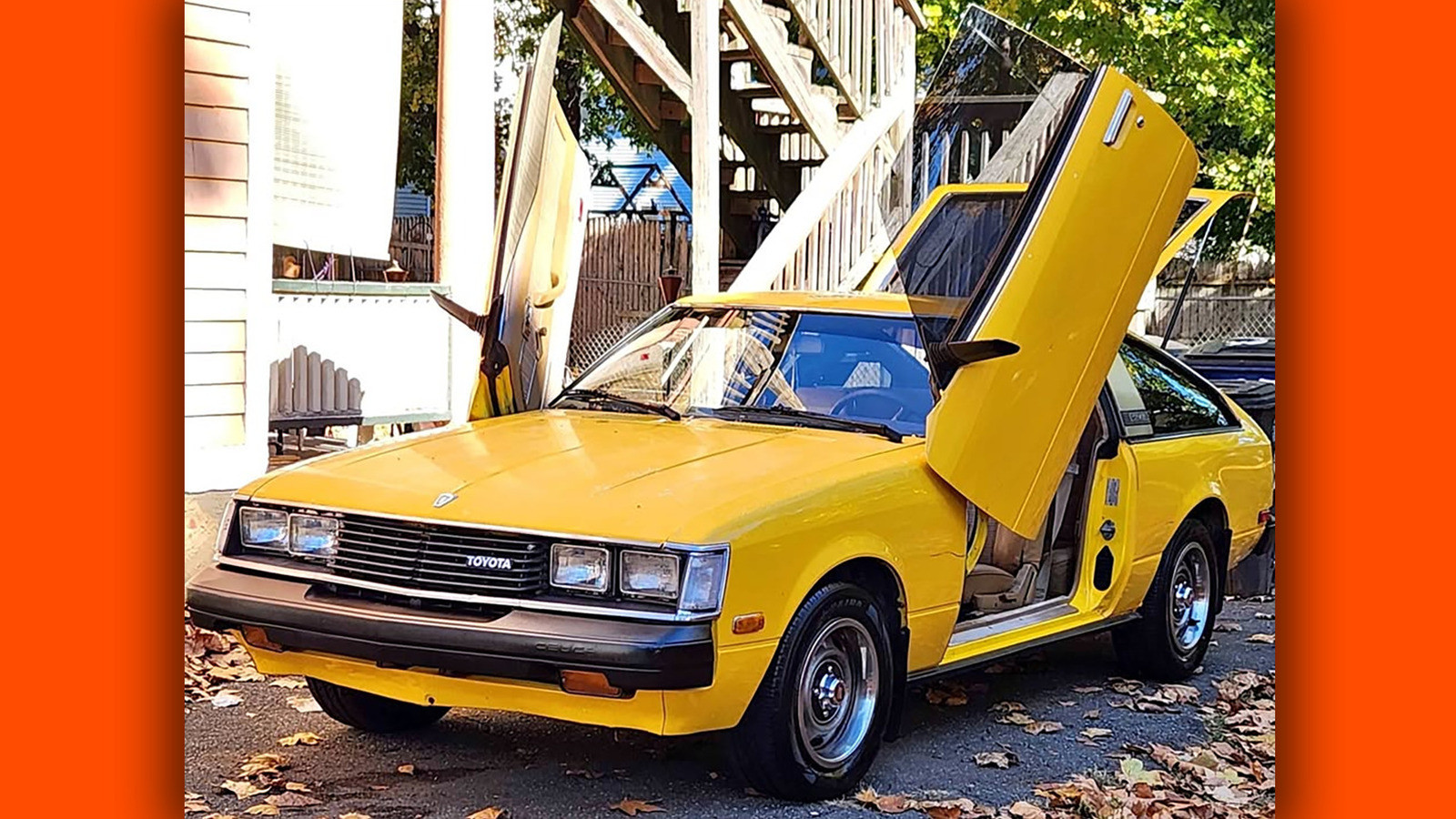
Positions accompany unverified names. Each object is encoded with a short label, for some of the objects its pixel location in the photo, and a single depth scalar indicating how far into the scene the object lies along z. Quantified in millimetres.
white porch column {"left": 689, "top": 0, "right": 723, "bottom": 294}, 7754
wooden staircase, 7590
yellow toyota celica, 4059
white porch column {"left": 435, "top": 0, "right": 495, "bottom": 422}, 6980
